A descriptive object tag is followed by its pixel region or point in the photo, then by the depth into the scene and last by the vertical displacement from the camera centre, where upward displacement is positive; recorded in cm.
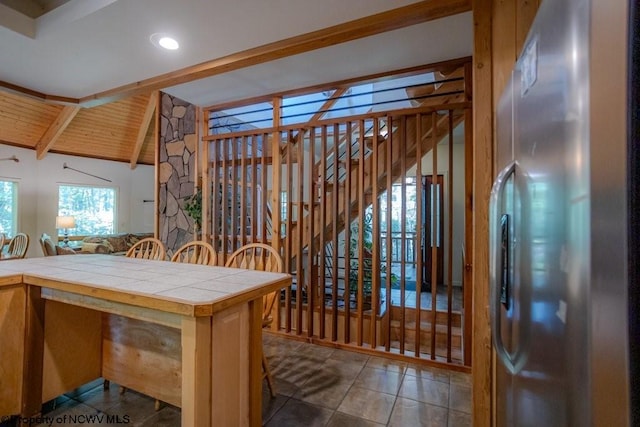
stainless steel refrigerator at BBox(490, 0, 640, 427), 44 +0
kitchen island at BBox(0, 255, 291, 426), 131 -64
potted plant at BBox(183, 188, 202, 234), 404 +11
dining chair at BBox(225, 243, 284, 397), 216 -38
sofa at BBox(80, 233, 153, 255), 611 -56
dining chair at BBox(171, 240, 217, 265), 261 -34
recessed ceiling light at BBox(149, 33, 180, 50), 233 +133
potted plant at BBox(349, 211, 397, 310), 379 -70
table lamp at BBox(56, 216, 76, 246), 652 -14
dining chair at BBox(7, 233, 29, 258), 430 -44
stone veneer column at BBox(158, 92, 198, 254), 434 +69
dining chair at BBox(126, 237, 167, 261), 281 -33
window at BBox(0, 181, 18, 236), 640 +17
